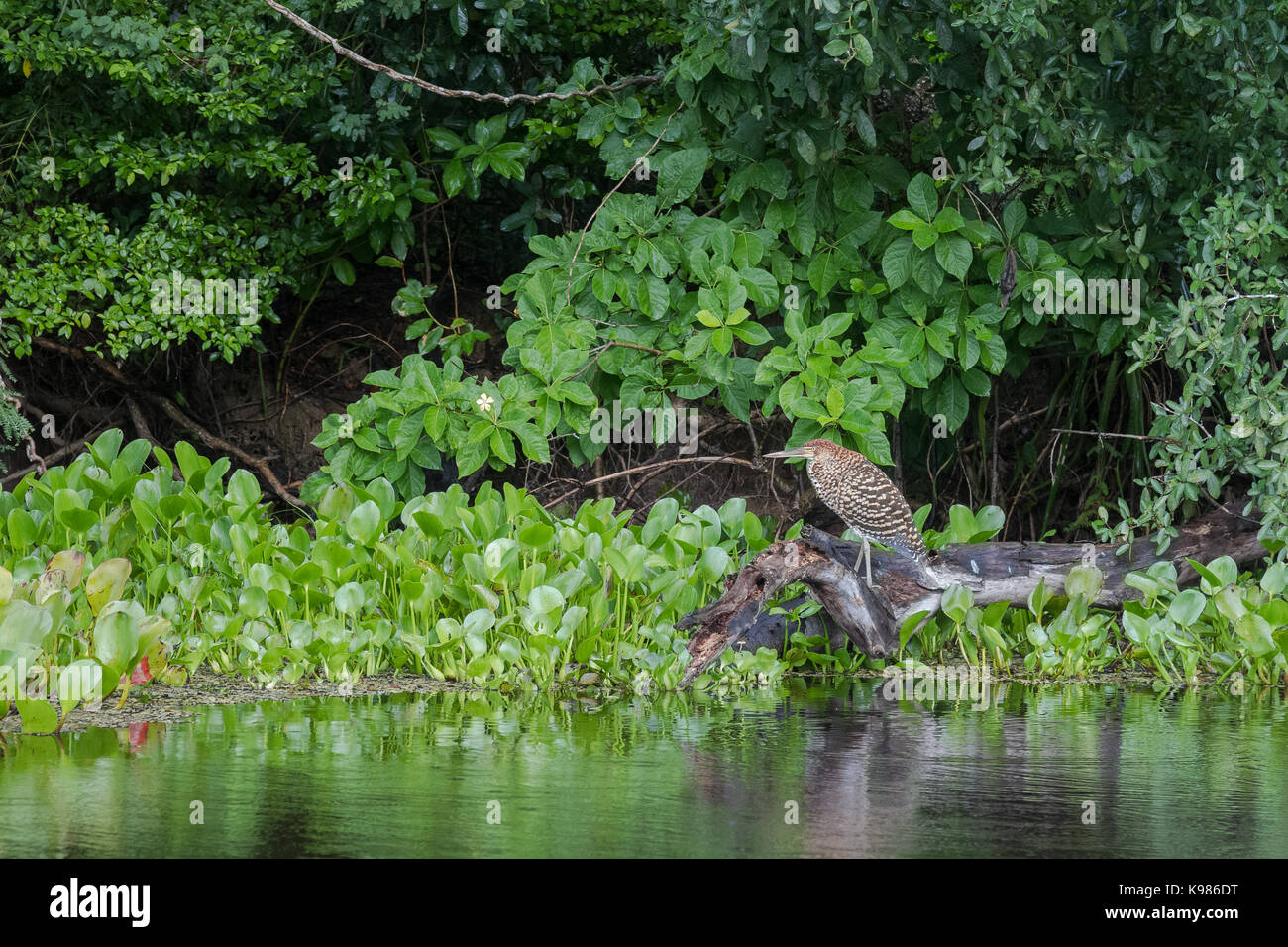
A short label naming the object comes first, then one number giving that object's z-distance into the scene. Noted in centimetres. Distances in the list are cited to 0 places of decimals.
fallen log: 1107
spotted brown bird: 1148
